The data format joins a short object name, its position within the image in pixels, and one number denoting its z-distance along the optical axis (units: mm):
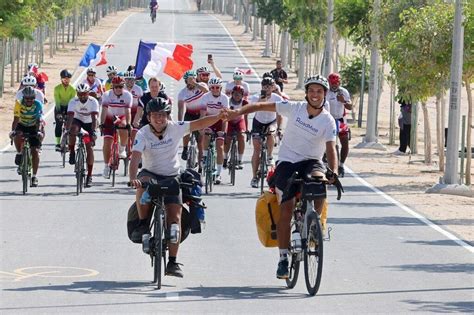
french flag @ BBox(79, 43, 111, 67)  40375
